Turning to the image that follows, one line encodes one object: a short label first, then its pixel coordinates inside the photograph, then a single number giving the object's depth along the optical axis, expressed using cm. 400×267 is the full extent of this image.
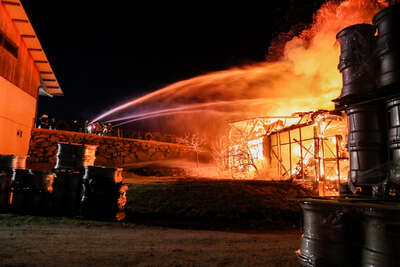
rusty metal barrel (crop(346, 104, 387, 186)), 361
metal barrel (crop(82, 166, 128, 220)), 804
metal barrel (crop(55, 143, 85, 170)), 878
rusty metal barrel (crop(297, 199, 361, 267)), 244
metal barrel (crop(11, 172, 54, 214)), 818
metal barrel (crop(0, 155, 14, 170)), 920
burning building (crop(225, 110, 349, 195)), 1380
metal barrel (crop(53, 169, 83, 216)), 823
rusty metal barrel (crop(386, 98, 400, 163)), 328
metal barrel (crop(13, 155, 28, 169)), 941
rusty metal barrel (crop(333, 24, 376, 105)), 369
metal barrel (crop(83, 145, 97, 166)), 900
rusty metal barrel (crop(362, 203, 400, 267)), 215
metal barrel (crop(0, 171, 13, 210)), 820
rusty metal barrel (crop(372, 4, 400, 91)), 335
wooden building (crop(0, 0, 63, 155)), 1354
